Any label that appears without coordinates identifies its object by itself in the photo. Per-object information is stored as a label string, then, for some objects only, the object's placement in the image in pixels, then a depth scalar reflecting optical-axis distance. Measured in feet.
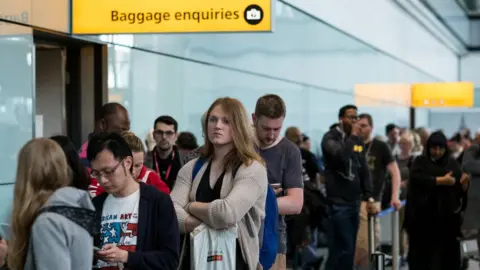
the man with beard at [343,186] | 37.32
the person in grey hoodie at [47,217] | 13.73
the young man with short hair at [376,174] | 40.40
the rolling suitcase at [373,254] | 31.01
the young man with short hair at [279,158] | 23.91
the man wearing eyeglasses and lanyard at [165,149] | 31.68
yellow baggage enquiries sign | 29.19
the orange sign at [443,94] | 113.19
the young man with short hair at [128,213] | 16.33
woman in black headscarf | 37.17
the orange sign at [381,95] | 78.02
